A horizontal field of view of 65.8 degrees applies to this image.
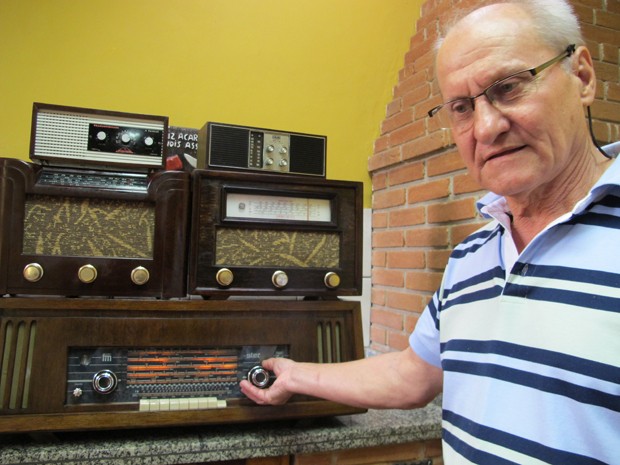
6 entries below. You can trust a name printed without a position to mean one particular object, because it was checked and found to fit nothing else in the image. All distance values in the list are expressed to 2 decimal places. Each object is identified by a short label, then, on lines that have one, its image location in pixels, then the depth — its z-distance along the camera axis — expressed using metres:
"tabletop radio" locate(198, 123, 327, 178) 1.20
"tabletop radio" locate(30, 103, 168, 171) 1.06
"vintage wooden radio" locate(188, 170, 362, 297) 1.13
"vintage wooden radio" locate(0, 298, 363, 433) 0.98
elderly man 0.69
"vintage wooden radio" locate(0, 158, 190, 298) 1.01
